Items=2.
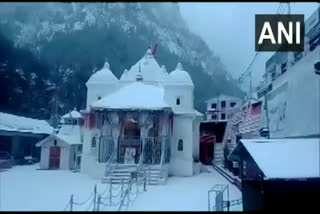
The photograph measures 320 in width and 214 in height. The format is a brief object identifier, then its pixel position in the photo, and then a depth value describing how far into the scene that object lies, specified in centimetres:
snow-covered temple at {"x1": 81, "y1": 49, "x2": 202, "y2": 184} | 1647
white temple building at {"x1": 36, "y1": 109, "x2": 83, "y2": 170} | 2036
